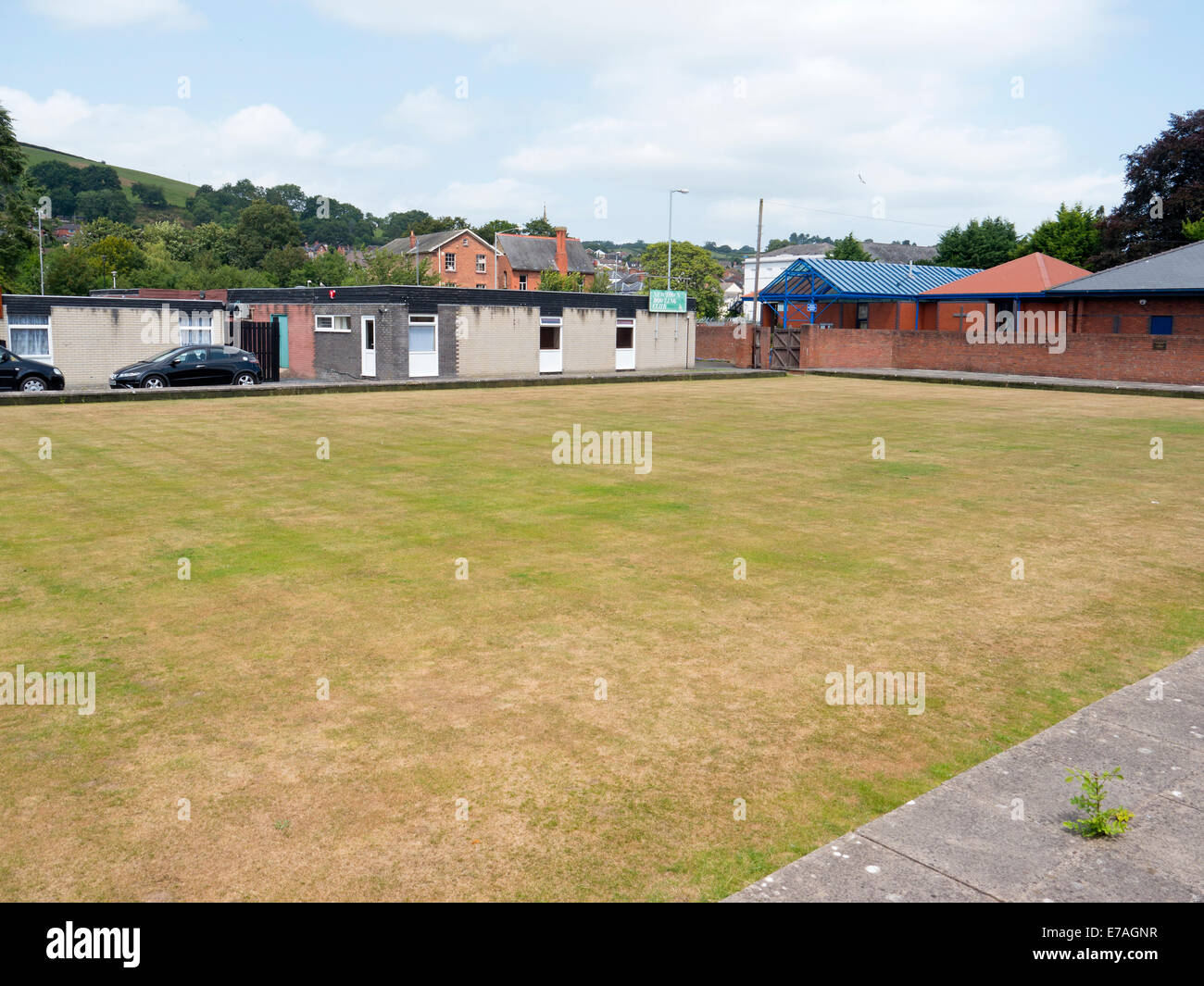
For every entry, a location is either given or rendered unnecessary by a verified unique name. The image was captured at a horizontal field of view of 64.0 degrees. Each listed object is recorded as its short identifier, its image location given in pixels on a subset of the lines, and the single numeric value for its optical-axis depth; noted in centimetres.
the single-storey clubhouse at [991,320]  3894
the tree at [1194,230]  4734
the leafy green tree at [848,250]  8590
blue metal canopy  4791
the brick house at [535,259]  10038
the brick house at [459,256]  9394
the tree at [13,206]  5266
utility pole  4712
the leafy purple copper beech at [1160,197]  5369
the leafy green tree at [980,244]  6606
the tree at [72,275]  7519
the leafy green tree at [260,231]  10081
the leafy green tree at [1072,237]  5844
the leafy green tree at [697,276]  10525
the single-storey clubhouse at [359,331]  3403
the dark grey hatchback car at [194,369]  2953
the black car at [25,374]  2750
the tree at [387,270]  6262
